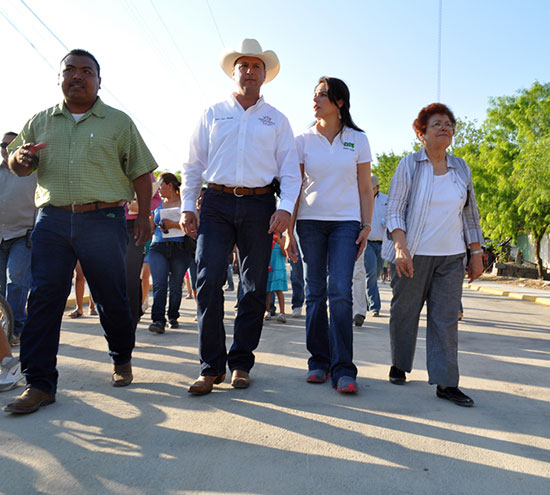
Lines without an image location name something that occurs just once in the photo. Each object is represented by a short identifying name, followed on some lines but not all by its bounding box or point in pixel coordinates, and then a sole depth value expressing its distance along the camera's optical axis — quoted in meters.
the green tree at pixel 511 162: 22.37
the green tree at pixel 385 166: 53.85
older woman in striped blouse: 3.74
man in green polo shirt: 3.35
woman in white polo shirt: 3.91
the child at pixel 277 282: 8.23
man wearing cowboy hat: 3.70
